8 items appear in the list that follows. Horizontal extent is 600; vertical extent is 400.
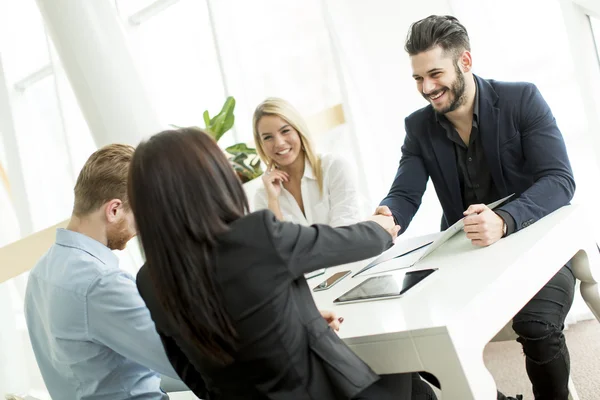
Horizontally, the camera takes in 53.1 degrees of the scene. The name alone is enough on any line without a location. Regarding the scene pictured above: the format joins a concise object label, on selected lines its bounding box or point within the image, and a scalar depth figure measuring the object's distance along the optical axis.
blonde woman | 2.66
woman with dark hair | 0.99
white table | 1.01
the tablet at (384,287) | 1.30
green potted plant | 3.51
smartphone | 1.64
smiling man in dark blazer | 1.66
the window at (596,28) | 2.68
